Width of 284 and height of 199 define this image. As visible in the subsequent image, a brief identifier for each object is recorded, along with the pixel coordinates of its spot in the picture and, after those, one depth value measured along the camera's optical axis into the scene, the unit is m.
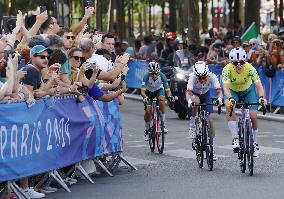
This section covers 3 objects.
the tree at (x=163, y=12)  60.99
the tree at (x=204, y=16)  60.19
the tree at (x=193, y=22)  42.27
